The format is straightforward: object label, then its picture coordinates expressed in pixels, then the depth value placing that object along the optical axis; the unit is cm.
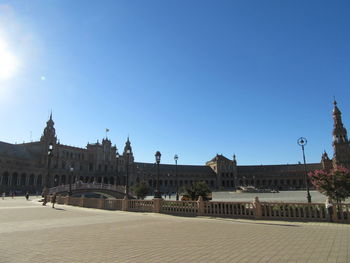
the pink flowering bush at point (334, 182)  1719
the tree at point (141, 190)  3880
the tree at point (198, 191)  2333
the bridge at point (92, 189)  4322
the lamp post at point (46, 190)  2987
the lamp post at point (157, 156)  2220
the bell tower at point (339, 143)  11050
